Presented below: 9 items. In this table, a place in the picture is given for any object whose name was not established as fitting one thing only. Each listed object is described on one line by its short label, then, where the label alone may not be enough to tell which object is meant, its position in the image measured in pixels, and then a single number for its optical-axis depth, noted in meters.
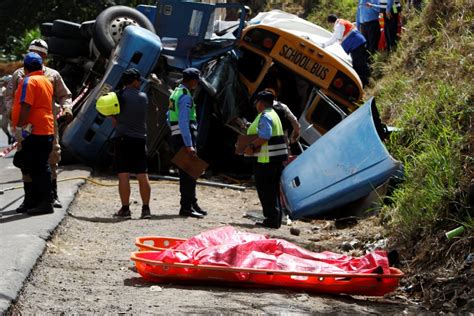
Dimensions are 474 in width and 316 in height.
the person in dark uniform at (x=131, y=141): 10.81
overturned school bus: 14.63
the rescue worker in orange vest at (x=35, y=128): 9.71
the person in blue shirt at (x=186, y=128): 11.14
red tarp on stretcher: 7.29
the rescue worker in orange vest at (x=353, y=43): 16.81
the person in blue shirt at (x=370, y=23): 18.05
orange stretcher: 7.14
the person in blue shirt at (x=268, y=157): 11.01
